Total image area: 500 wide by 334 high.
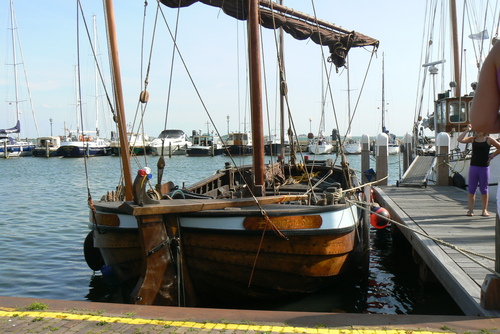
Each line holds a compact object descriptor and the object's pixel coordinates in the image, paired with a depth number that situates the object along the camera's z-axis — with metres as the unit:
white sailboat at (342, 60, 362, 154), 71.25
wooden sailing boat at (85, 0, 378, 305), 6.36
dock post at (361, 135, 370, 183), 18.88
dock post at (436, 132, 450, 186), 13.84
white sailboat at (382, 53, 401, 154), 63.12
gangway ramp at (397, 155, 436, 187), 14.24
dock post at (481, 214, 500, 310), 4.48
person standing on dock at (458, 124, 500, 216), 8.88
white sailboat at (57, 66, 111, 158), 70.00
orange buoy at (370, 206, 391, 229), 10.20
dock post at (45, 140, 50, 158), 73.06
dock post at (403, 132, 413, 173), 21.84
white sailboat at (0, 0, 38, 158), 74.06
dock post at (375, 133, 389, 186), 15.46
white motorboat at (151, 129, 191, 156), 74.94
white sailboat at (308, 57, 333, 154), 69.91
